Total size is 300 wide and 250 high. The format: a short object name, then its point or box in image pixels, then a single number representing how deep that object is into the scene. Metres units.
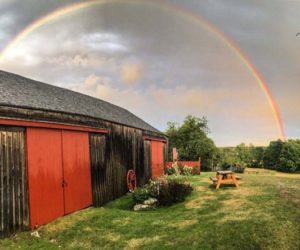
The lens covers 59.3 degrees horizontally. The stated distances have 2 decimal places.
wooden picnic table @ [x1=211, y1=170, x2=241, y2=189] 11.85
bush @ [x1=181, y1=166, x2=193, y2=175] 20.20
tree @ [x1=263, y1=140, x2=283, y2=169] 35.41
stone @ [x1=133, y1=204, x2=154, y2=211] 10.09
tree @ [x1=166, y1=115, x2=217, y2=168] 30.25
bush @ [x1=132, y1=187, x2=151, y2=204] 10.76
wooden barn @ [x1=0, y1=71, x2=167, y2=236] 7.12
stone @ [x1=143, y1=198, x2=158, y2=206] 10.36
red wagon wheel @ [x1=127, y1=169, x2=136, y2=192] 13.69
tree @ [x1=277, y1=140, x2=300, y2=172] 33.40
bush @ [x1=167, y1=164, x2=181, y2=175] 19.94
